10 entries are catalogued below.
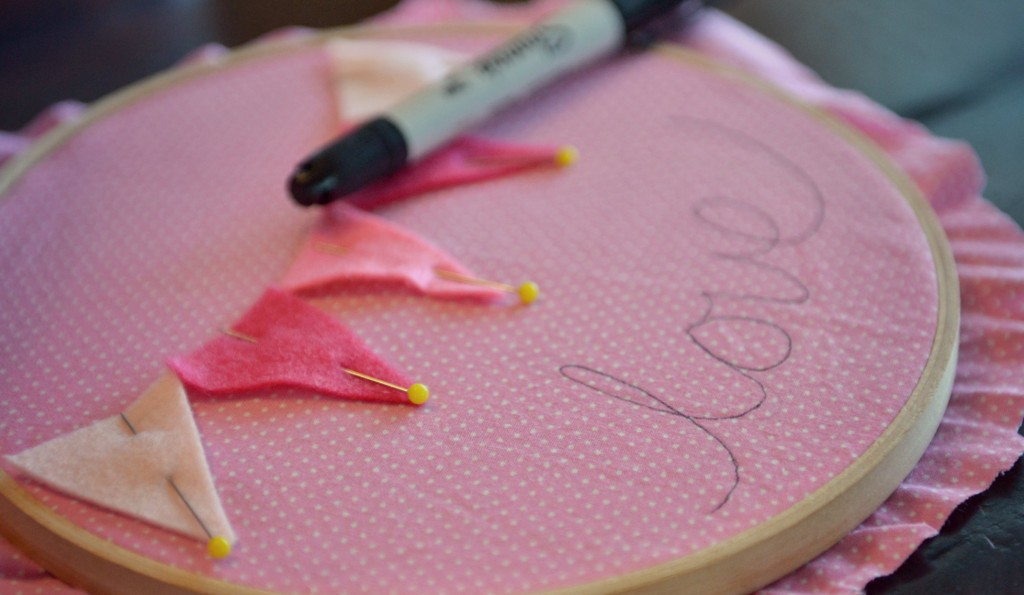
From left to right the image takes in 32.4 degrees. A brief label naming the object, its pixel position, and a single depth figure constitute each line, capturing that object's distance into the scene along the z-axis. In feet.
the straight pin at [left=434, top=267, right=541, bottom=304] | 1.17
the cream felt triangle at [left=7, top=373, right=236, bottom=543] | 1.04
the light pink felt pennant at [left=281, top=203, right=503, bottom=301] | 1.18
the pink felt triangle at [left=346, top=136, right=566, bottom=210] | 1.28
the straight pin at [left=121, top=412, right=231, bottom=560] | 1.02
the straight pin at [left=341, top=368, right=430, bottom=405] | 1.10
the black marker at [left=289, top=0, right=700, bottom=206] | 1.24
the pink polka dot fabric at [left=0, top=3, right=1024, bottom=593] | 1.04
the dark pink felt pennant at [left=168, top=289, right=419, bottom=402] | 1.11
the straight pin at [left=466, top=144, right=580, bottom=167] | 1.29
